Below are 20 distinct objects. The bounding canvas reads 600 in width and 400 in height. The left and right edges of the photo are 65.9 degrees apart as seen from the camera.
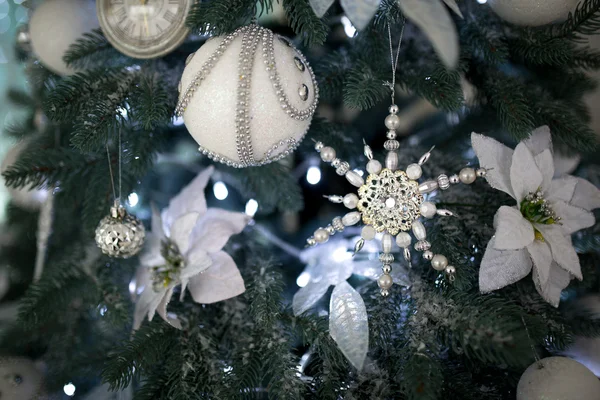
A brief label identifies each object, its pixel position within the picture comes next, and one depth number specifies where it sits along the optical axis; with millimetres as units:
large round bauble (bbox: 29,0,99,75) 733
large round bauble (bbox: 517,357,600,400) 551
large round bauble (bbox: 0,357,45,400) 720
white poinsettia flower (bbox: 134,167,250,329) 681
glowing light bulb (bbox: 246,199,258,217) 853
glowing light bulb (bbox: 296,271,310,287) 771
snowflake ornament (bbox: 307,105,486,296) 624
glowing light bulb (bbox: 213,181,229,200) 901
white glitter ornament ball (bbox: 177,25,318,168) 575
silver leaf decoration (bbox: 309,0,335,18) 521
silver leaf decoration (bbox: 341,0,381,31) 484
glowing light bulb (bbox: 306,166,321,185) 873
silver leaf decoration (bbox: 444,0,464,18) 541
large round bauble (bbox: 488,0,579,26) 635
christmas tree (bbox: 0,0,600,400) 583
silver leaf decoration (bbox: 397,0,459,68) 413
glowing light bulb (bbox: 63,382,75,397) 729
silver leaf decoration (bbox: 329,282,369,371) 568
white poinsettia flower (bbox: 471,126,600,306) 604
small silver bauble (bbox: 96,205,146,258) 676
